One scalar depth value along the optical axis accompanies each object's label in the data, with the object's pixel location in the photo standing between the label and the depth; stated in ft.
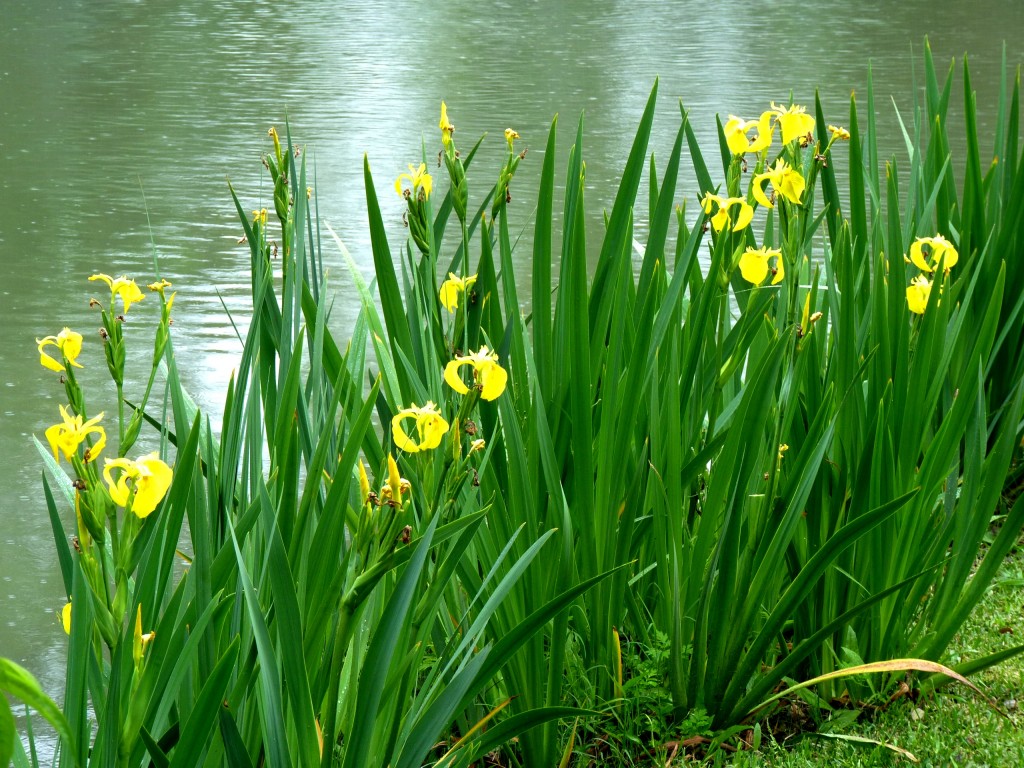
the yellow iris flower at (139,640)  22.48
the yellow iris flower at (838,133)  26.05
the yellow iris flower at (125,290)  23.32
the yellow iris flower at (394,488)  22.11
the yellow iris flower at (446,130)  24.45
